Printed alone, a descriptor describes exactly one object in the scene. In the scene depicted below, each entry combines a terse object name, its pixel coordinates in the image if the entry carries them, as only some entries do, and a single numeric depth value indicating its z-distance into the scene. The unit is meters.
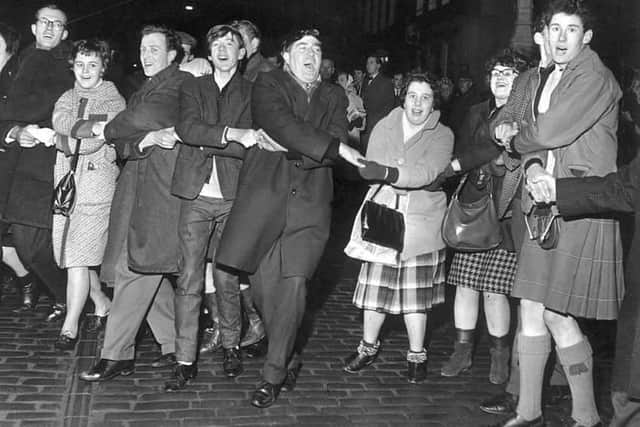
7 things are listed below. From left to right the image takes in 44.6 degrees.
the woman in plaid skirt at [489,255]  4.88
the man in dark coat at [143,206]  4.88
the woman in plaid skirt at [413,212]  5.01
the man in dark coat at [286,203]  4.63
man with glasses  5.71
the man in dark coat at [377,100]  11.30
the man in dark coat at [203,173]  4.82
